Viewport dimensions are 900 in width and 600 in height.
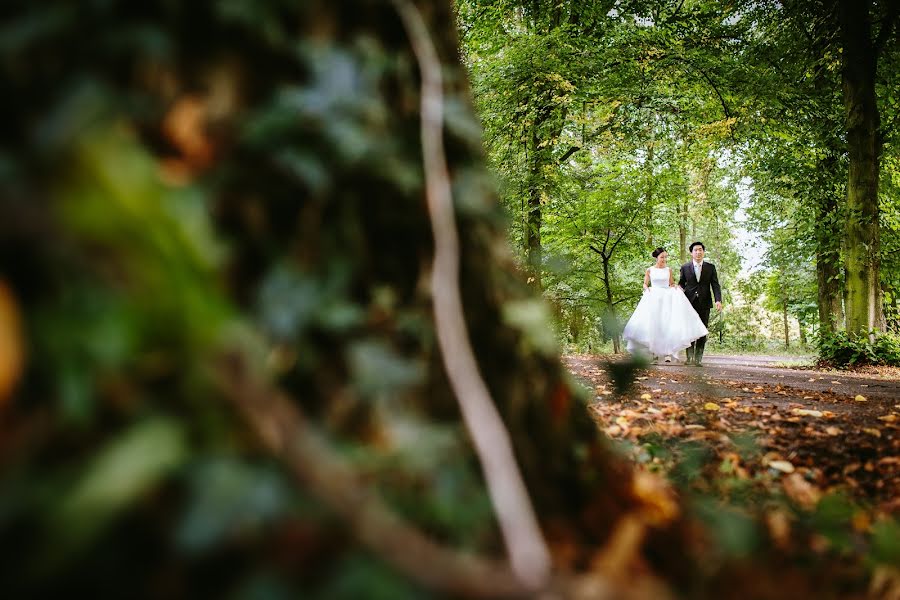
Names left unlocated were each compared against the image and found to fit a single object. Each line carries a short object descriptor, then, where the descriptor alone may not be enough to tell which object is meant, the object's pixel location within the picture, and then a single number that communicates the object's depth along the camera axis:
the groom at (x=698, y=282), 9.73
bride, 8.83
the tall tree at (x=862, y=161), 9.40
